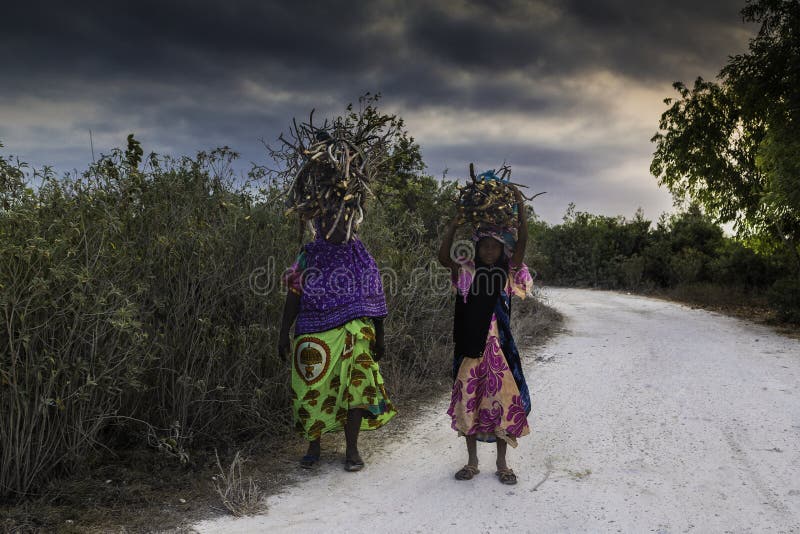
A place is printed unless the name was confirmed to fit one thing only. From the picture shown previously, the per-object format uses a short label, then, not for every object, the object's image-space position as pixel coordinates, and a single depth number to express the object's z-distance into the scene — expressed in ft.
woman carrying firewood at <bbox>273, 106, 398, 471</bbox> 13.74
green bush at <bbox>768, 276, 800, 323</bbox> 41.47
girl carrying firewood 13.69
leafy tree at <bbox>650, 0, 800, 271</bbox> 38.93
